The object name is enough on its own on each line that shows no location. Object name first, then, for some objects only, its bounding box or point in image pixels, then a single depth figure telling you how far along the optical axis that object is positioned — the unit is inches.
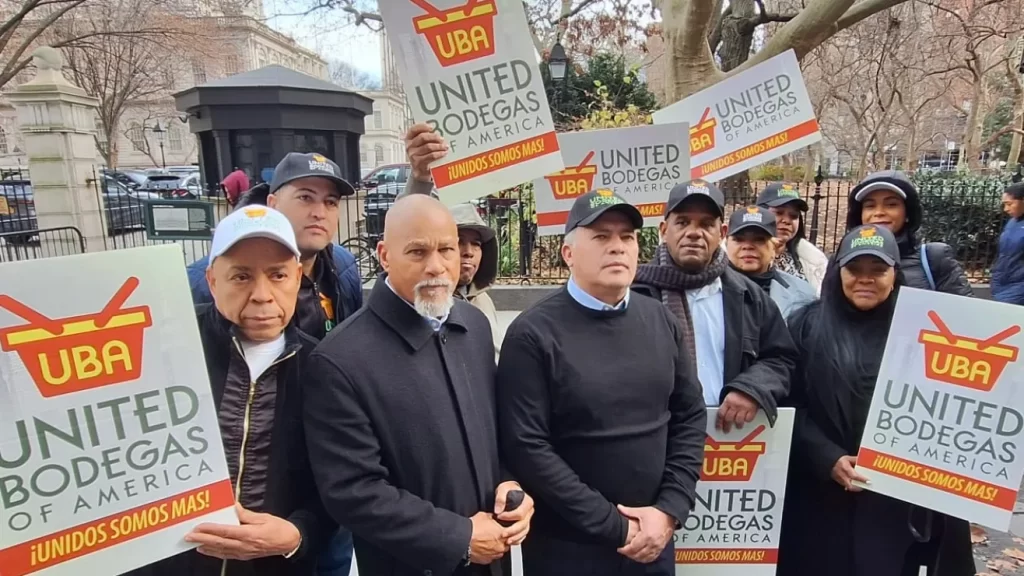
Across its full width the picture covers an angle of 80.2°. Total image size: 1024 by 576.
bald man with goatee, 69.0
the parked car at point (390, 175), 812.9
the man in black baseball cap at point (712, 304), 98.0
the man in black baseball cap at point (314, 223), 94.5
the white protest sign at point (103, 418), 56.2
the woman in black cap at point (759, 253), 121.8
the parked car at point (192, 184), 686.0
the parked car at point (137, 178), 898.7
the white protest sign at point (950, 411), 83.4
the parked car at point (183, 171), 1051.3
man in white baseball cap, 68.4
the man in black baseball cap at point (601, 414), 80.8
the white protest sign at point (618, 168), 153.6
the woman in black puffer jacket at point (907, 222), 104.3
